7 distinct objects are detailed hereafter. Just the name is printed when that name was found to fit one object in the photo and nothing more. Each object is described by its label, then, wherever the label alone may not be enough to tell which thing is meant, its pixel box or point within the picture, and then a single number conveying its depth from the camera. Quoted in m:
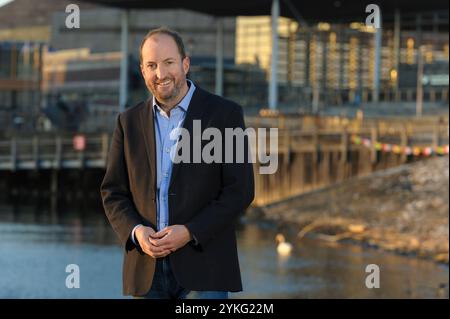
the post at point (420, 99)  53.69
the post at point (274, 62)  58.59
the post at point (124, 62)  64.19
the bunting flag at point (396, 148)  43.72
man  5.19
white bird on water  33.75
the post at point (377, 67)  63.19
